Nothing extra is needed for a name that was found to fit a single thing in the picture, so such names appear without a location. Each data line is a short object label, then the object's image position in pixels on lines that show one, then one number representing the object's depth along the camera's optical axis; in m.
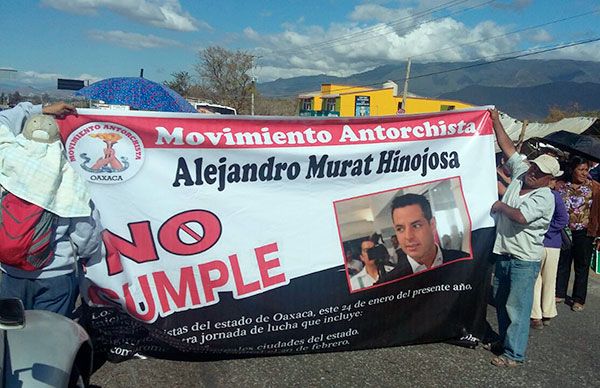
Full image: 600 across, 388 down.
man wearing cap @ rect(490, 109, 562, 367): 4.03
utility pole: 37.47
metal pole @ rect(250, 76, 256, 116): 56.00
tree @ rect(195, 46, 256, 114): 59.94
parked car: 2.12
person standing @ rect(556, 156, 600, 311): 6.04
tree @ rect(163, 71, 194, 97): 60.09
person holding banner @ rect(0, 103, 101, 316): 2.90
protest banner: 3.63
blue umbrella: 7.67
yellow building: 66.25
